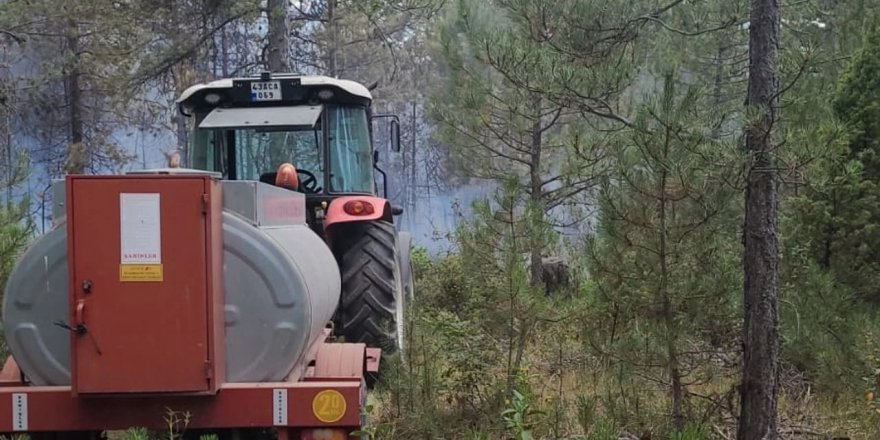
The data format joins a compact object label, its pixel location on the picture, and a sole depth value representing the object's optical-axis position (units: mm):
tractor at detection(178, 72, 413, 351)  5750
